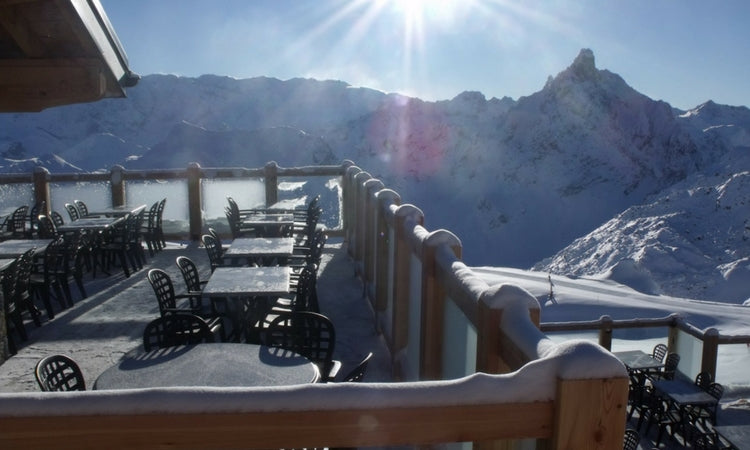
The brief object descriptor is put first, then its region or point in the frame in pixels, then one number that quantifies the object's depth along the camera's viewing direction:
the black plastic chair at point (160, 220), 10.17
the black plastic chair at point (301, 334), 4.07
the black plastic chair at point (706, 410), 10.43
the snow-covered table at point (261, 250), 6.61
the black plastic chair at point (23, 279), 5.84
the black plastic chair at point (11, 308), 5.55
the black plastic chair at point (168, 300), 5.10
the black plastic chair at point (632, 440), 8.78
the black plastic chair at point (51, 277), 6.58
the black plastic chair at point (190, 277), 5.78
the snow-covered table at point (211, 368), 3.17
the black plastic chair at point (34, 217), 9.38
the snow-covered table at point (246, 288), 5.02
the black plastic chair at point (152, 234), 9.82
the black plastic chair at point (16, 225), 9.12
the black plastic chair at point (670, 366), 11.63
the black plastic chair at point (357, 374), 3.19
